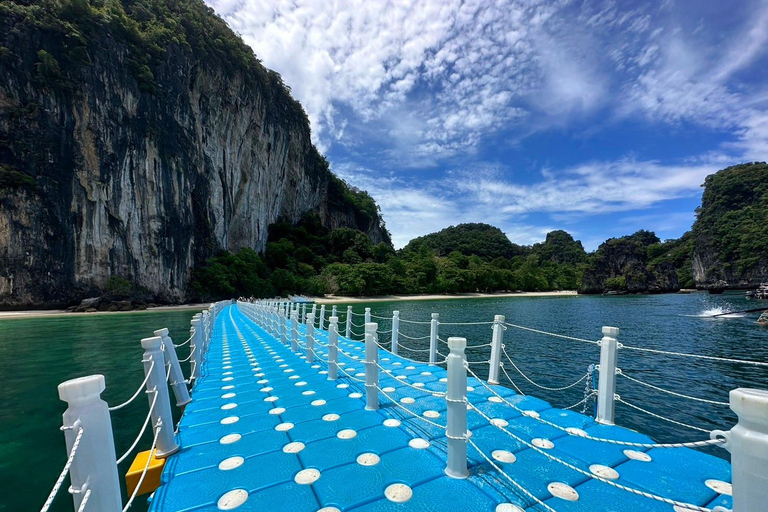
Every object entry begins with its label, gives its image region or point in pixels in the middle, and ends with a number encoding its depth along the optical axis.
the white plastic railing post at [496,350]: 4.92
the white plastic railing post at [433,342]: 6.21
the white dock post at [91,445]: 1.69
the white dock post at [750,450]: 1.19
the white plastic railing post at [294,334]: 7.97
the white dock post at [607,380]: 3.73
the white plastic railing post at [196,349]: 5.93
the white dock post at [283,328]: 9.10
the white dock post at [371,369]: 4.16
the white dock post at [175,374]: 4.10
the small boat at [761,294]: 35.93
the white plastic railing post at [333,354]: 5.36
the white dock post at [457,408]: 2.69
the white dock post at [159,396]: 3.15
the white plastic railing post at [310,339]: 6.66
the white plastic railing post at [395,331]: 7.85
